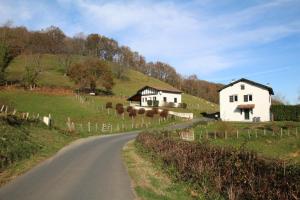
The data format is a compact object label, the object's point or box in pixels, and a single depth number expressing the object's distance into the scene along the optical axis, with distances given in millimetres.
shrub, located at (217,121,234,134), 38156
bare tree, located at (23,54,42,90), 77831
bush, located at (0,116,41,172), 16391
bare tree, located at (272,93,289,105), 109312
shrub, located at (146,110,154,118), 61972
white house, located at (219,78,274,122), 62031
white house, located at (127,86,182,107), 83375
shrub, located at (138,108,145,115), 63312
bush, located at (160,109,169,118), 63100
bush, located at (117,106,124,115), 61988
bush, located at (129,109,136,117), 60622
